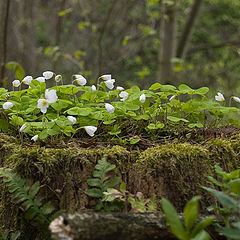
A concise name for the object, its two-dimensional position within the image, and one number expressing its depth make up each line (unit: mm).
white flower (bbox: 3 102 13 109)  2783
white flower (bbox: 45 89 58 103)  2590
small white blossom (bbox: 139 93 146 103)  2961
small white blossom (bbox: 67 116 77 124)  2572
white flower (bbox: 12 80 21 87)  3184
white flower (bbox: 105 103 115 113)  2760
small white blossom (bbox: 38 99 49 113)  2584
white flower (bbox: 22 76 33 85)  3184
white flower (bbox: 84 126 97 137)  2648
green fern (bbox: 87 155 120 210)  2110
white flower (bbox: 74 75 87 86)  3058
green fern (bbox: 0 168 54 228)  2115
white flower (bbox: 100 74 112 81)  3210
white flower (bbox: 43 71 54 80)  3107
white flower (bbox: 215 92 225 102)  3199
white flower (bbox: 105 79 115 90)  3148
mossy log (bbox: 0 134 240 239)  2238
